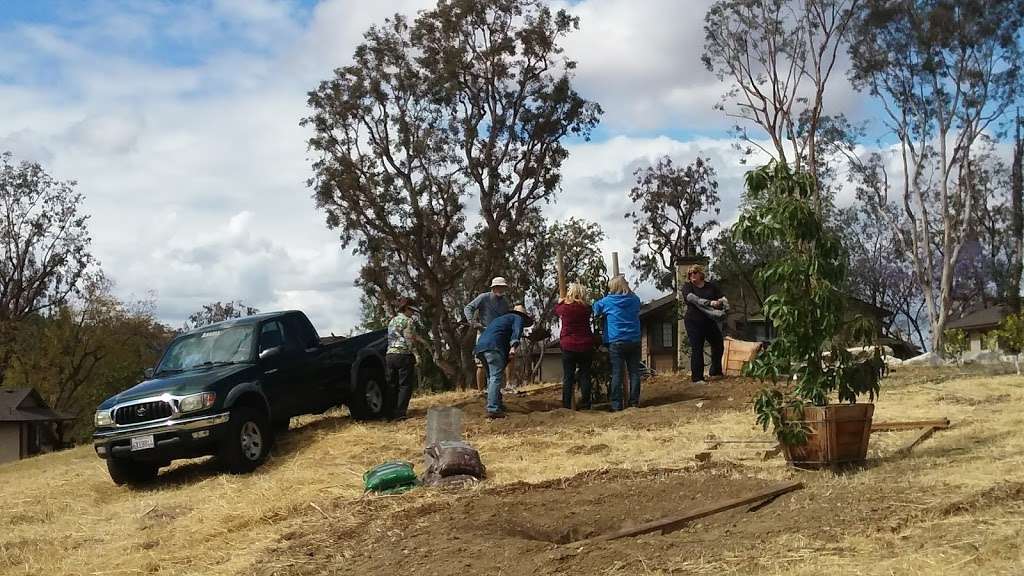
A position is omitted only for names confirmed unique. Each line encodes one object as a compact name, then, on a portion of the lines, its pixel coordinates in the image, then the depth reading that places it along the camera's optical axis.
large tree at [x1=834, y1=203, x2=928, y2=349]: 51.25
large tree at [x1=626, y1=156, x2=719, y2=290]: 49.12
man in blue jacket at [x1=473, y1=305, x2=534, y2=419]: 13.26
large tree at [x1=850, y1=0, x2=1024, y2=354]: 33.06
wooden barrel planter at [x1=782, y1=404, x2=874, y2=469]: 8.09
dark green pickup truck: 11.27
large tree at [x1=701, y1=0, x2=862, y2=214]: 33.28
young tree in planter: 8.35
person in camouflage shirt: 14.09
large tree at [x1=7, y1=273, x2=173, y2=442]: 47.31
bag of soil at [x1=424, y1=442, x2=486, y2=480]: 9.30
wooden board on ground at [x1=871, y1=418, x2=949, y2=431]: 9.71
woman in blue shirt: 12.87
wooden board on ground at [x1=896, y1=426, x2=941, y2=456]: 8.83
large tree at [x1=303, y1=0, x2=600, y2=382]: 33.66
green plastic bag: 9.27
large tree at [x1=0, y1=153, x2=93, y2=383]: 42.62
